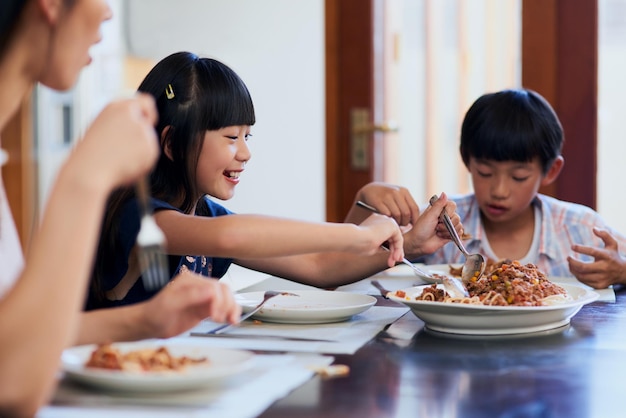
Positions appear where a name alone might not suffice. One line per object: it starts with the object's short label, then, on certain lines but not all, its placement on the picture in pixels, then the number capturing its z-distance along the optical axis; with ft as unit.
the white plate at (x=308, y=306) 4.40
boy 7.39
